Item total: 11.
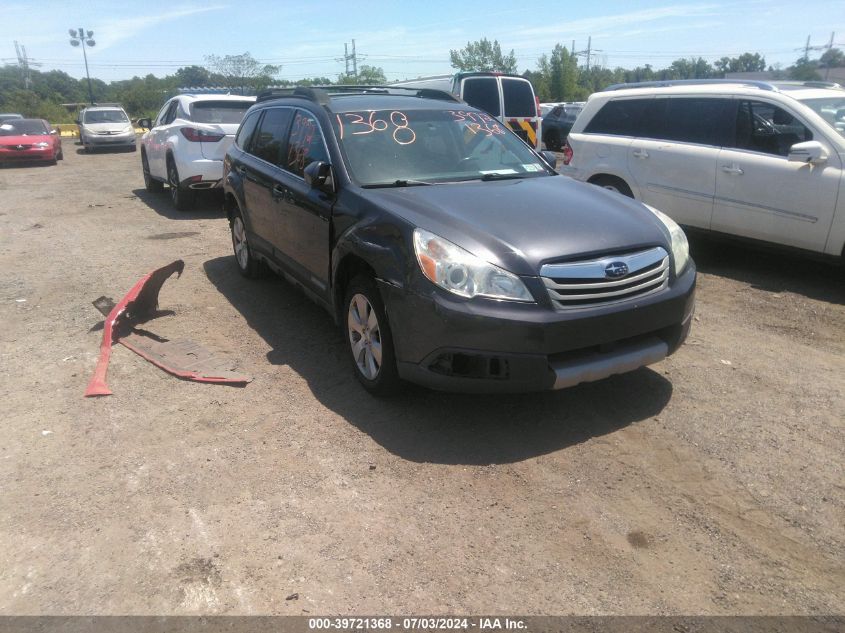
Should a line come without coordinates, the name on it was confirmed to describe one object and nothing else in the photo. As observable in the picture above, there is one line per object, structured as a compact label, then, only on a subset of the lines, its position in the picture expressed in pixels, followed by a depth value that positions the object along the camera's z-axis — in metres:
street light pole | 57.06
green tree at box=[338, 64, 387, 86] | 77.94
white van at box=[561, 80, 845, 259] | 6.23
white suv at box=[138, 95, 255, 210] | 10.48
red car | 20.14
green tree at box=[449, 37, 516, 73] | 77.19
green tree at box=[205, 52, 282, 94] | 77.25
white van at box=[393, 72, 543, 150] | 14.59
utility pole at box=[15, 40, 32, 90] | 82.03
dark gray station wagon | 3.56
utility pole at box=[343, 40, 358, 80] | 88.31
